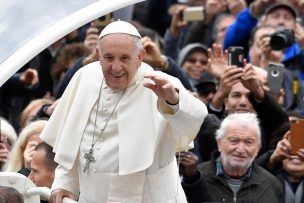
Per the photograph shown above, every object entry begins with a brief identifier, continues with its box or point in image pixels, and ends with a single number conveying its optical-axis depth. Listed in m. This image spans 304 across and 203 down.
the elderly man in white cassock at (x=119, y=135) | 15.01
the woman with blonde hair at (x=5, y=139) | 21.17
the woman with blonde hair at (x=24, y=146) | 19.83
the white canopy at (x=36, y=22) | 14.50
